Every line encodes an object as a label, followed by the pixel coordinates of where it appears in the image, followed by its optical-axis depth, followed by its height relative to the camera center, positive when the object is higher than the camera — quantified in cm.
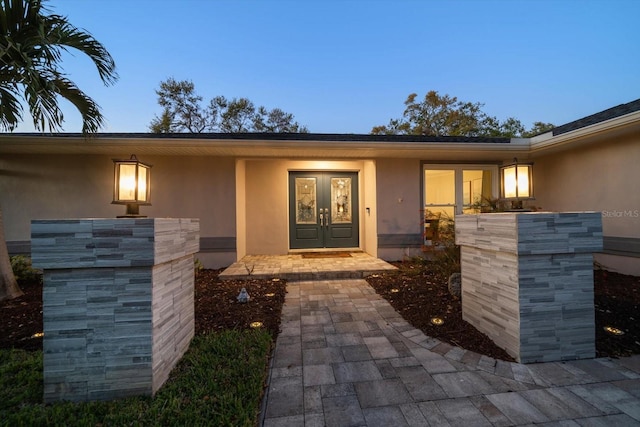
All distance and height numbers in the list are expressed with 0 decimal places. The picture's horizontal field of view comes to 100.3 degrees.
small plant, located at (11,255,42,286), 459 -92
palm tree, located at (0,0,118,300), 283 +184
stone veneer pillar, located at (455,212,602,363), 212 -56
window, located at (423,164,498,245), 655 +66
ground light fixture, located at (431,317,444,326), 290 -117
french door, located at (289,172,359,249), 724 +18
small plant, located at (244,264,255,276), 497 -101
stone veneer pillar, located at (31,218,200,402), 165 -56
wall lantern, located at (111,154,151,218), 222 +29
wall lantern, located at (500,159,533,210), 274 +32
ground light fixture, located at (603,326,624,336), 255 -114
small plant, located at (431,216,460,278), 445 -74
